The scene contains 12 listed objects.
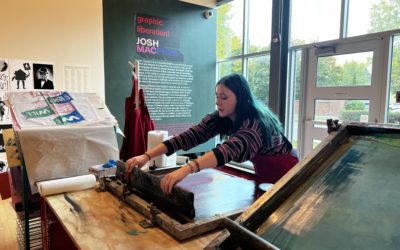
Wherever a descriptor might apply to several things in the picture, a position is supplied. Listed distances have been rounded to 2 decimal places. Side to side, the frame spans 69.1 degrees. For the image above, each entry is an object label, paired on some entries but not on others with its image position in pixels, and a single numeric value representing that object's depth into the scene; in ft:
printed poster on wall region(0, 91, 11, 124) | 11.13
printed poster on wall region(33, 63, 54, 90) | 11.71
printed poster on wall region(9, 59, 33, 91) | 11.21
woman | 4.47
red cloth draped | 7.86
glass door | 10.94
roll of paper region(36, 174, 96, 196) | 4.72
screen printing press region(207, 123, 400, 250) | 2.11
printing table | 3.13
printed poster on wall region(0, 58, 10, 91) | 10.98
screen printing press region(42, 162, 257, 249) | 3.19
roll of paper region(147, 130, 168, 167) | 6.25
